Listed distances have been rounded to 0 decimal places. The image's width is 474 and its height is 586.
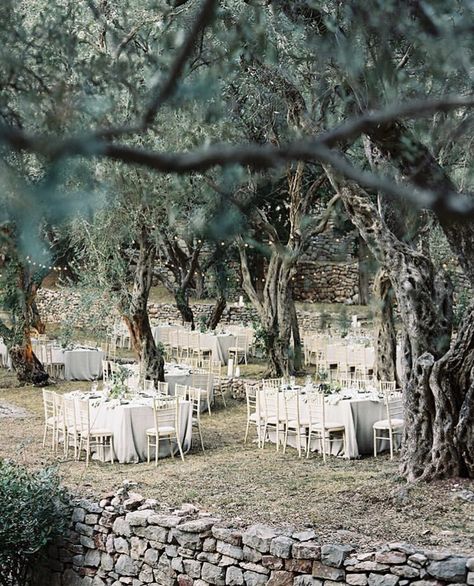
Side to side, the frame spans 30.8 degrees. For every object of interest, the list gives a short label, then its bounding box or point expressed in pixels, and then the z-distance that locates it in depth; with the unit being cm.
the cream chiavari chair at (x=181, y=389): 1092
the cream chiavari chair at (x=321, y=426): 1018
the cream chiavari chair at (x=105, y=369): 1491
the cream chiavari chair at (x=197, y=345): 1859
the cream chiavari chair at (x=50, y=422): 1069
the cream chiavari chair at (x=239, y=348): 1855
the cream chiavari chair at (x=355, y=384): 1170
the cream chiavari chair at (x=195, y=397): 1076
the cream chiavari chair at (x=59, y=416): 1050
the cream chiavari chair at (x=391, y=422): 1005
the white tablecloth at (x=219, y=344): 1856
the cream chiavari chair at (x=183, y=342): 1878
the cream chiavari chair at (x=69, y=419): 1042
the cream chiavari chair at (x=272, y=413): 1065
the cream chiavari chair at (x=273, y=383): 1165
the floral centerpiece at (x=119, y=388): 1066
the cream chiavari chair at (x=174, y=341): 1905
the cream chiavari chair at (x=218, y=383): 1416
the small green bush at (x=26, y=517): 739
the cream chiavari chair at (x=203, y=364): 1658
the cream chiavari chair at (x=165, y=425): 1014
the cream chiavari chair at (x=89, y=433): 1016
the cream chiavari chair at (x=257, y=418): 1083
